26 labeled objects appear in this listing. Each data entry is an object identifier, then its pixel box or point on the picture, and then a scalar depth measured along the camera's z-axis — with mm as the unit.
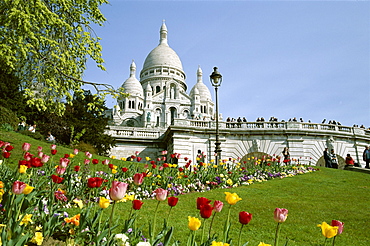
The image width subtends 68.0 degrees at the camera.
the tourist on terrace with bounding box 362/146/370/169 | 17547
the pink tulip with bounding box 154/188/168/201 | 2483
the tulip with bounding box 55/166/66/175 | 3641
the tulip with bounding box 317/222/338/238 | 1926
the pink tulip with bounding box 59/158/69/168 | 3855
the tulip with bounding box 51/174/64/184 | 3199
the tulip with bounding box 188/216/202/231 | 2029
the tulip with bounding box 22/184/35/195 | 2541
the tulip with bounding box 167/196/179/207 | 2520
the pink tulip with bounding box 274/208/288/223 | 2137
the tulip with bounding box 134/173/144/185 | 2849
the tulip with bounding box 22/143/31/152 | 4540
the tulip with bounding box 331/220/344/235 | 2143
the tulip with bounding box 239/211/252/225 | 2210
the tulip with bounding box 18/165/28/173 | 3392
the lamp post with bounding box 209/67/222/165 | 12922
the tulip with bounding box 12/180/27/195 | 2465
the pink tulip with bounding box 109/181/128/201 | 2141
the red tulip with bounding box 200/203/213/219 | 2186
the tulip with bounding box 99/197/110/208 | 2276
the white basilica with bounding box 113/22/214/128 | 62250
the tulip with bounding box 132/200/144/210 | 2526
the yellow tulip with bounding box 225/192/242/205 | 2390
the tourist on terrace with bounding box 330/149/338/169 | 18536
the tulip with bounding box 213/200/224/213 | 2414
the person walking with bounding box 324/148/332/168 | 18264
